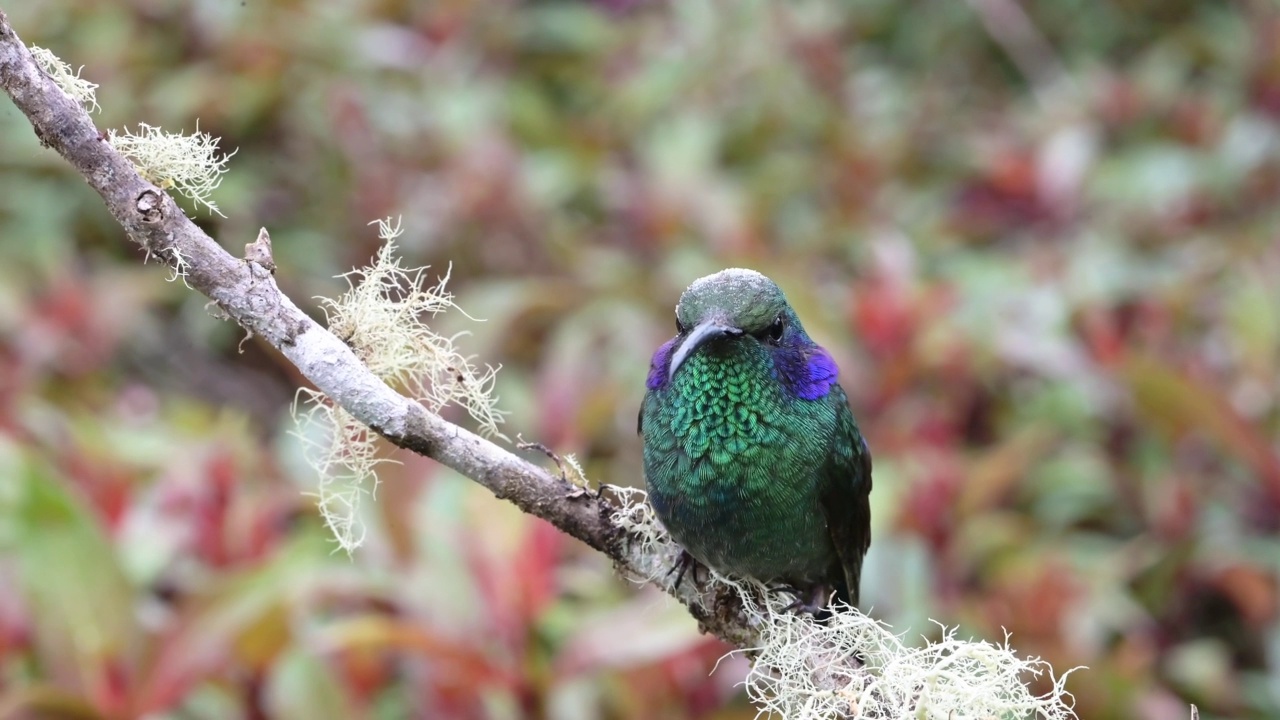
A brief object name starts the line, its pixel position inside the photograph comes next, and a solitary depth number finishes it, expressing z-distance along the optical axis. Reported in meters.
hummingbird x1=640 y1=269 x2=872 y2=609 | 2.26
